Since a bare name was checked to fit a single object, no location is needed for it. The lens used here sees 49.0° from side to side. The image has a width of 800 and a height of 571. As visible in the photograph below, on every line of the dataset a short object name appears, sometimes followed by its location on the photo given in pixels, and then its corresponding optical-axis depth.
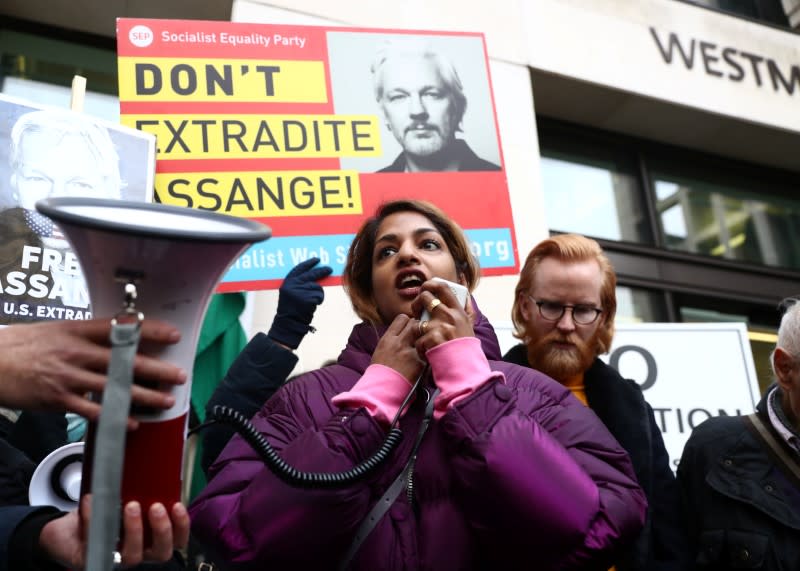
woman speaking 1.54
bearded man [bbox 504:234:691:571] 2.25
